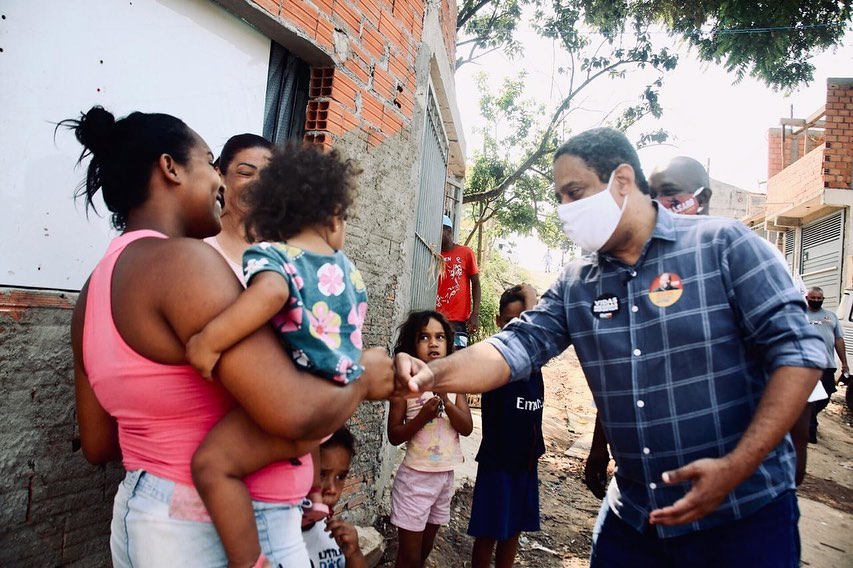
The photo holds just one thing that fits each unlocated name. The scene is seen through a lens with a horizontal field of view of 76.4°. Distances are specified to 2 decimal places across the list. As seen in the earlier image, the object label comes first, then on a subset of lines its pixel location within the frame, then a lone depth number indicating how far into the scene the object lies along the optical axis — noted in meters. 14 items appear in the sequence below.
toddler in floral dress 1.23
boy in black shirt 3.06
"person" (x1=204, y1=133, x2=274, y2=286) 2.08
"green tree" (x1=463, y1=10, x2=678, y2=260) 10.69
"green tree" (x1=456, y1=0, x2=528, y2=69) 11.89
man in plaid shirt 1.54
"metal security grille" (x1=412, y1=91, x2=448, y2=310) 5.00
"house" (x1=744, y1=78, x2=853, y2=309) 11.89
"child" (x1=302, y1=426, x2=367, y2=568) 1.96
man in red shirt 6.20
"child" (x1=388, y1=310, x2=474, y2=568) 3.03
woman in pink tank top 1.21
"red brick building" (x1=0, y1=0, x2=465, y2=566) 1.89
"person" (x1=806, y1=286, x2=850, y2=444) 6.97
